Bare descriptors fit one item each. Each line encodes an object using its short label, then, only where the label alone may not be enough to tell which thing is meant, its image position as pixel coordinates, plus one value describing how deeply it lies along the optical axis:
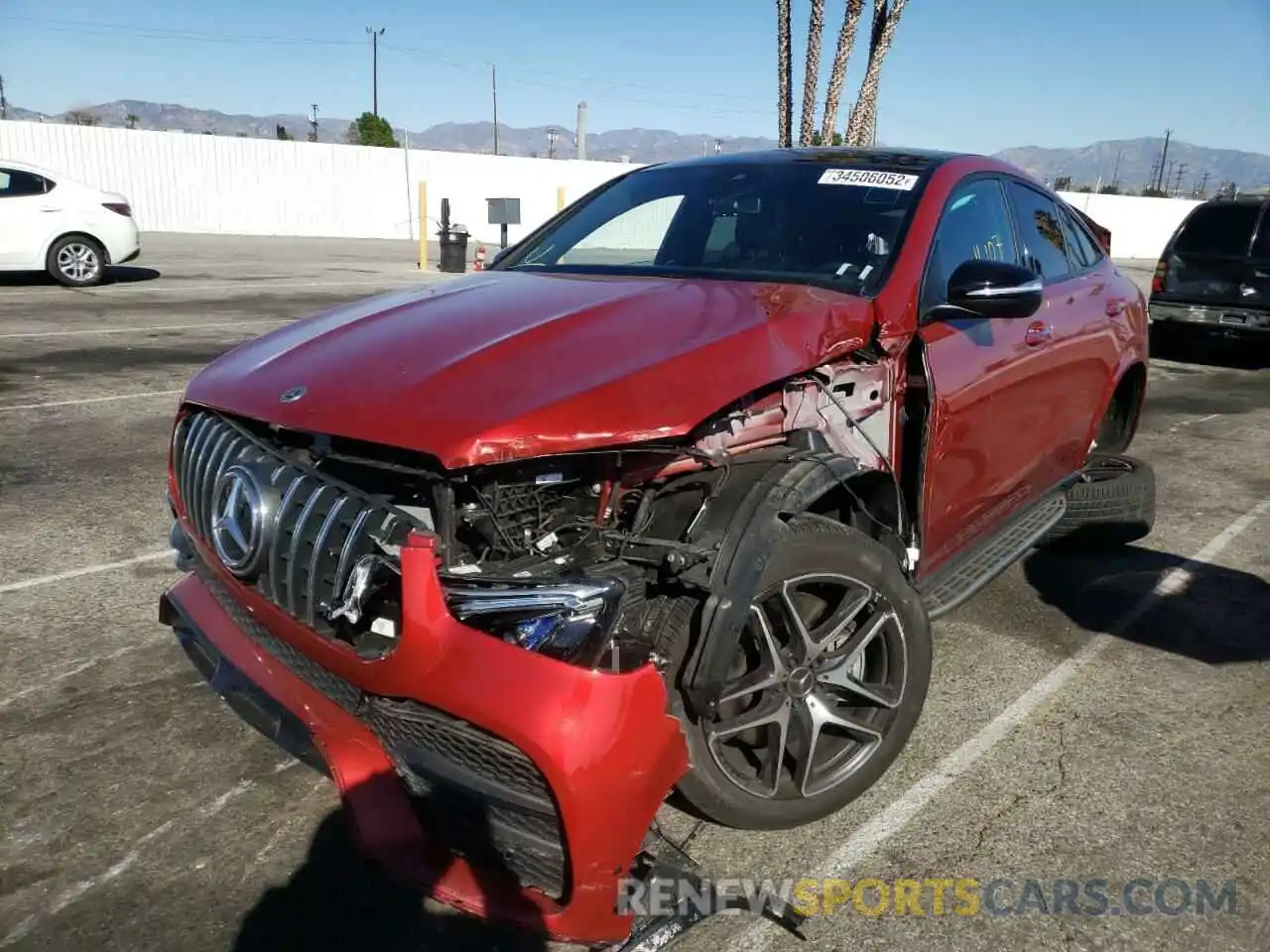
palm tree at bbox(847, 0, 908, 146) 19.02
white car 13.61
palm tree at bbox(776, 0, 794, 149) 19.73
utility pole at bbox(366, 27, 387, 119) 82.44
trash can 19.05
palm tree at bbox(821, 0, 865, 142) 18.80
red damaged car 2.06
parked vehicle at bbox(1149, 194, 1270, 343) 10.76
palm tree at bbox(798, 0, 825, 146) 19.52
